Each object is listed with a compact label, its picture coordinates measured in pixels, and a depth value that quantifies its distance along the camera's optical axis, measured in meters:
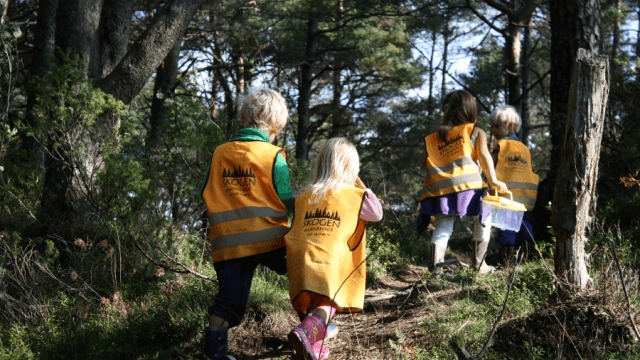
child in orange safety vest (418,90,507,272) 5.49
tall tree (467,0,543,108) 10.66
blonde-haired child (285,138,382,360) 3.60
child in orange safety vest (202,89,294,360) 3.76
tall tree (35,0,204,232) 5.65
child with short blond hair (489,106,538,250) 6.21
